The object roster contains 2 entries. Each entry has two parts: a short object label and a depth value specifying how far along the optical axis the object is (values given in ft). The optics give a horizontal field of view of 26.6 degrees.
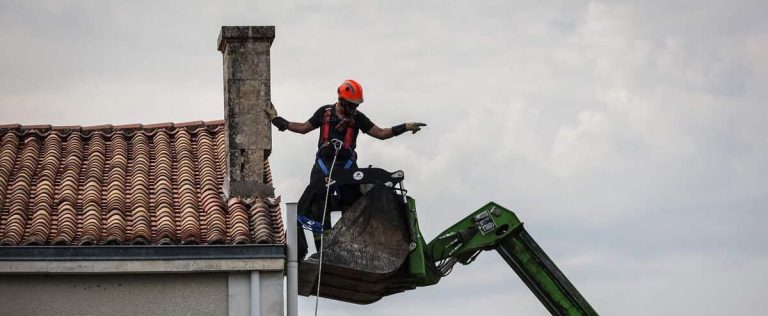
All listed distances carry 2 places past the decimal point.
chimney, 75.00
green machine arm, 74.64
